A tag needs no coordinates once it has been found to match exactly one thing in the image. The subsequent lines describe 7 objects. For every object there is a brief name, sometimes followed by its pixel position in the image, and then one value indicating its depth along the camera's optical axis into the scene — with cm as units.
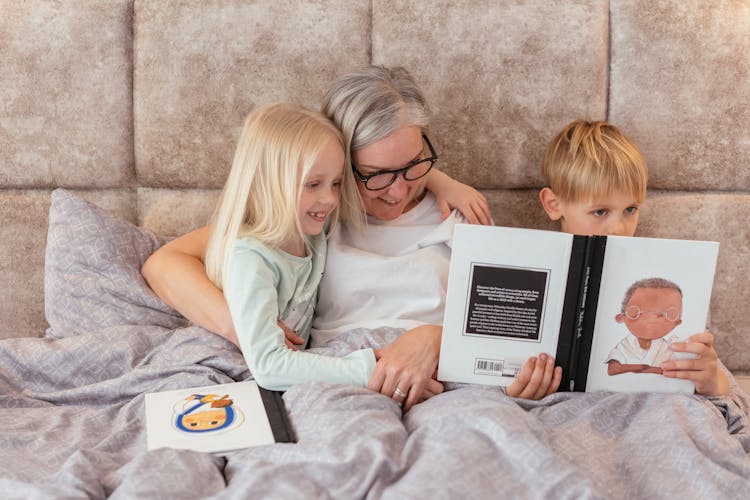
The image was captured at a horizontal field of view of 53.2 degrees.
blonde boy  165
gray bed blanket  109
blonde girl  144
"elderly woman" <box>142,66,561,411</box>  161
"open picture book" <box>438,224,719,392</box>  135
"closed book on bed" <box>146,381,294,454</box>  127
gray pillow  169
